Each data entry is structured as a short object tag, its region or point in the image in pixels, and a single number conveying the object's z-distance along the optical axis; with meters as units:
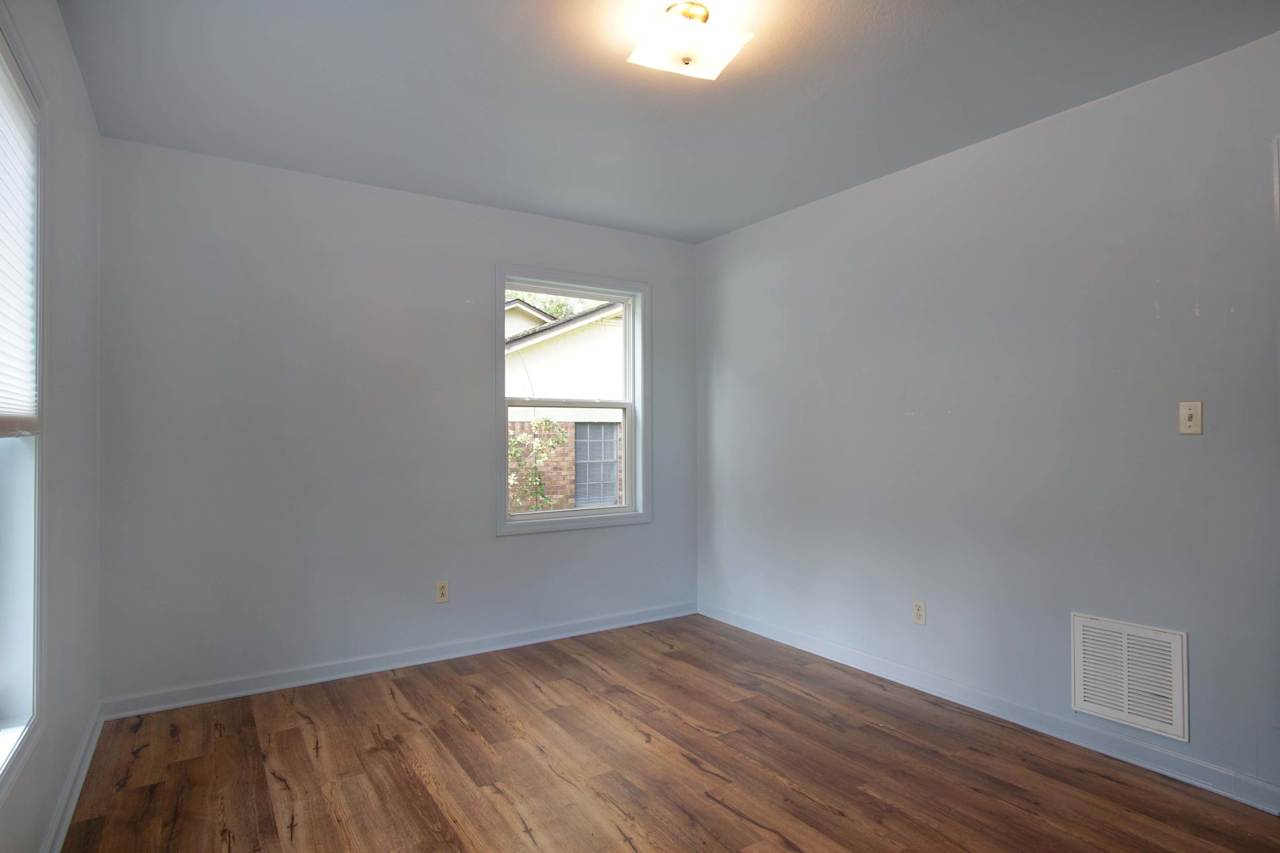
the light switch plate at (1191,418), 2.48
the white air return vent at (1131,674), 2.53
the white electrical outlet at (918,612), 3.38
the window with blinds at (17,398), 1.76
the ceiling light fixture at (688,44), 2.15
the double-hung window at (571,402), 4.19
